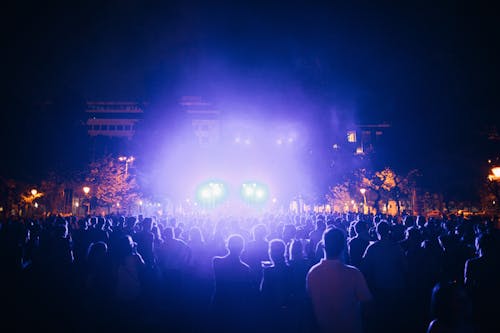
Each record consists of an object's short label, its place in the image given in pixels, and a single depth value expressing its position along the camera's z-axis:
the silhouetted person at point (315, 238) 8.72
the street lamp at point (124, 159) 52.23
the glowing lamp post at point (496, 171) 14.80
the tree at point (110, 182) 43.19
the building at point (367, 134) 101.43
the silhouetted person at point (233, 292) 5.40
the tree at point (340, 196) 43.54
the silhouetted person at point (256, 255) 8.54
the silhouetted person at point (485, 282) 6.01
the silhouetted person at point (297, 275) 6.23
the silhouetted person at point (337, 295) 3.79
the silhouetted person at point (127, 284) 5.80
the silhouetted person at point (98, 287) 5.77
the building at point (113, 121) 115.38
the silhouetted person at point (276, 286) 6.40
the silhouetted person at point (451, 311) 3.14
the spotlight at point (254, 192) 50.37
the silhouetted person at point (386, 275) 5.98
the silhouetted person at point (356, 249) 7.24
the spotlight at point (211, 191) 50.67
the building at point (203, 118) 115.62
